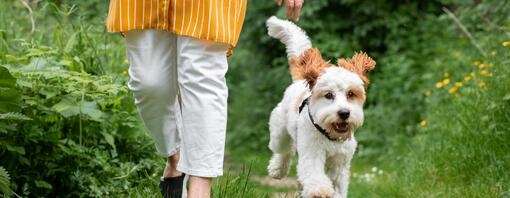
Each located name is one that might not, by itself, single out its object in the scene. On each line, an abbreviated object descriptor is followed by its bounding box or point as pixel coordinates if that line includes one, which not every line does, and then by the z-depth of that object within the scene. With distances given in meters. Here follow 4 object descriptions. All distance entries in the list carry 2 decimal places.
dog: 4.54
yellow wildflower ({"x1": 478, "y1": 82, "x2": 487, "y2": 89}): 6.72
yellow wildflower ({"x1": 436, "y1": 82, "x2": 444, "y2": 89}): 7.91
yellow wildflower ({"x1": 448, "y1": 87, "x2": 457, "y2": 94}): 7.43
